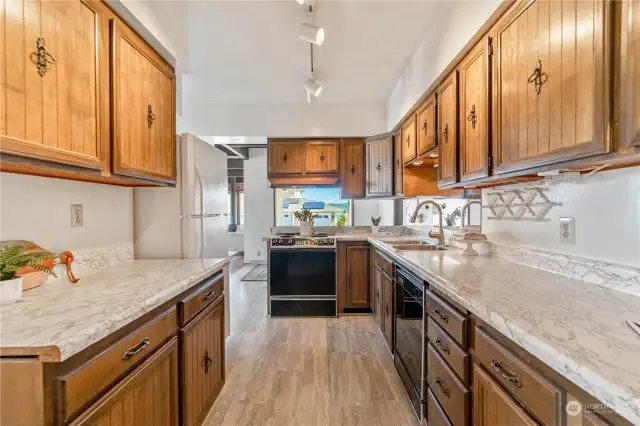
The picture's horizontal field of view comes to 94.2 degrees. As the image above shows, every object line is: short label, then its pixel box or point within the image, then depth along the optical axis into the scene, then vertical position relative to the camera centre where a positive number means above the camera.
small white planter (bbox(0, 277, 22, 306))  1.10 -0.30
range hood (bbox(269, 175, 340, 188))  4.18 +0.44
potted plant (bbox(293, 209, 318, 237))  4.04 -0.15
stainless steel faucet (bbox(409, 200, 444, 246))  2.53 -0.21
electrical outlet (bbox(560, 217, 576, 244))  1.43 -0.10
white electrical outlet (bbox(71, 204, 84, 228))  1.63 -0.02
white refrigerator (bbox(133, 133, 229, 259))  2.21 -0.02
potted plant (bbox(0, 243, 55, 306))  1.12 -0.22
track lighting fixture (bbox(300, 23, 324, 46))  2.27 +1.37
